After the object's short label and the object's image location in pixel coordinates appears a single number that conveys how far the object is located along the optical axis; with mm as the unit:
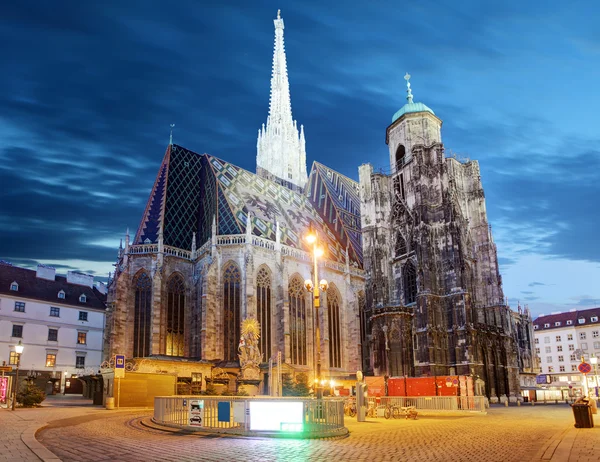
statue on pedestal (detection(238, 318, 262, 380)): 36812
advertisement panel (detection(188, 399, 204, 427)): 14523
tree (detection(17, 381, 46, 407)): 25312
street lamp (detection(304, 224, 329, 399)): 15160
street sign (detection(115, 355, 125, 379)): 25250
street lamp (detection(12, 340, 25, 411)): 22728
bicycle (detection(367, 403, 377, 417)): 21906
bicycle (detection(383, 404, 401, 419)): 21281
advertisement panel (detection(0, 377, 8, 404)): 25250
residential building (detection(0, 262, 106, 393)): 45625
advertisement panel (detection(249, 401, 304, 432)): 13484
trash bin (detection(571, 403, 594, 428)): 15594
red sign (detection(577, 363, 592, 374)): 18373
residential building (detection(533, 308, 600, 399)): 73688
